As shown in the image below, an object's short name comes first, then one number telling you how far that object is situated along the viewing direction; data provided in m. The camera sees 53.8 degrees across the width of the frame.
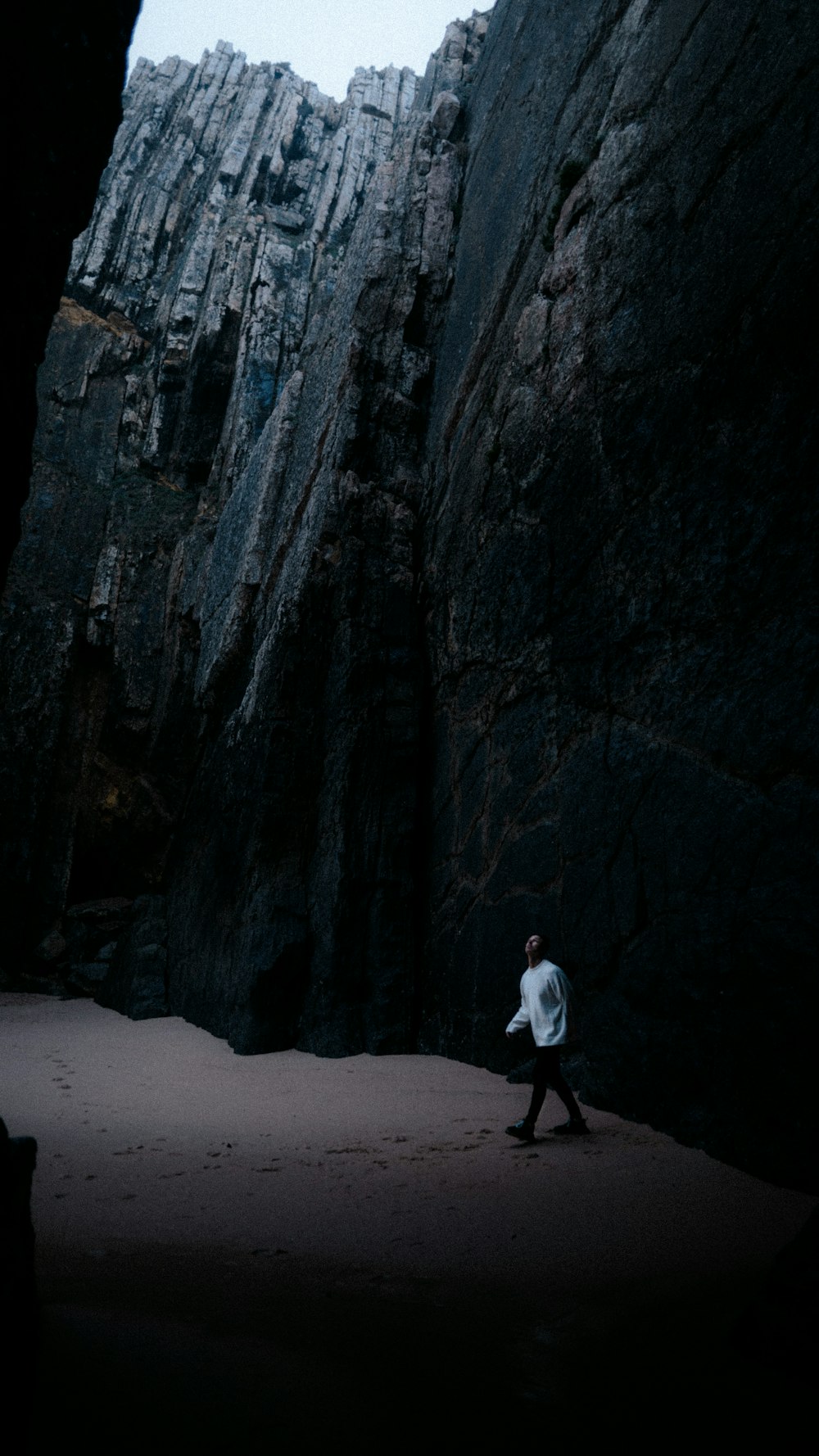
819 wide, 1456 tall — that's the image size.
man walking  5.33
